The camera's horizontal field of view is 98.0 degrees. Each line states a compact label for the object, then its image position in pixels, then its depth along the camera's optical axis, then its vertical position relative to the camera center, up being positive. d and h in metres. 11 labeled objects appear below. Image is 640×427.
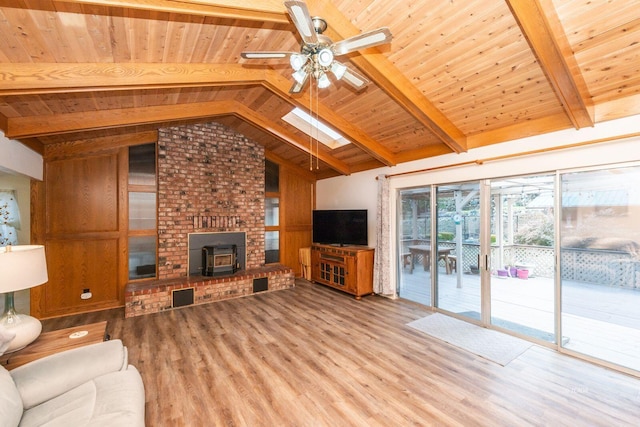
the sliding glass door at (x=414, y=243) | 4.75 -0.54
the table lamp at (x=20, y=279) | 1.88 -0.46
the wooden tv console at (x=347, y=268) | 5.21 -1.08
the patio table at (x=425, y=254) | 4.53 -0.70
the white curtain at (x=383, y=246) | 5.10 -0.61
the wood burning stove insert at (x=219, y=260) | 5.26 -0.90
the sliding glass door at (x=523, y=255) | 3.48 -0.58
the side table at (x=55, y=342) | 1.98 -1.03
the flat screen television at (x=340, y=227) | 5.54 -0.29
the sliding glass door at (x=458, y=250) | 4.10 -0.59
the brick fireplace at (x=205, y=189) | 5.06 +0.48
